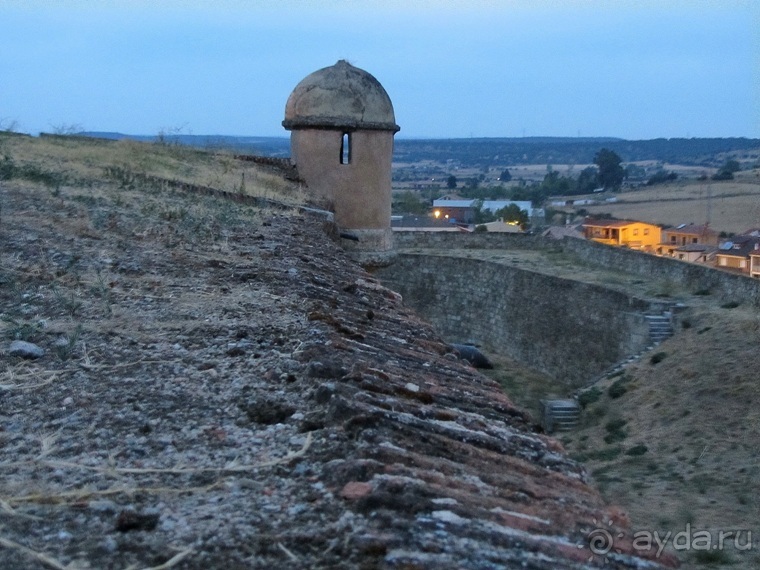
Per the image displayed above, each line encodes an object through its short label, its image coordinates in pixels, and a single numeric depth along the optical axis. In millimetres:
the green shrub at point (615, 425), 15305
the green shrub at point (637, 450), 13566
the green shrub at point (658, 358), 17344
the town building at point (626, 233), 43031
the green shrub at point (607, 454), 13789
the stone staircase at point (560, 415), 16797
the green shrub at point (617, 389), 16766
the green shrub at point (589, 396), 17016
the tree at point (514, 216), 50575
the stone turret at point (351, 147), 12750
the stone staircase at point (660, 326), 18703
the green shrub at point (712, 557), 8688
